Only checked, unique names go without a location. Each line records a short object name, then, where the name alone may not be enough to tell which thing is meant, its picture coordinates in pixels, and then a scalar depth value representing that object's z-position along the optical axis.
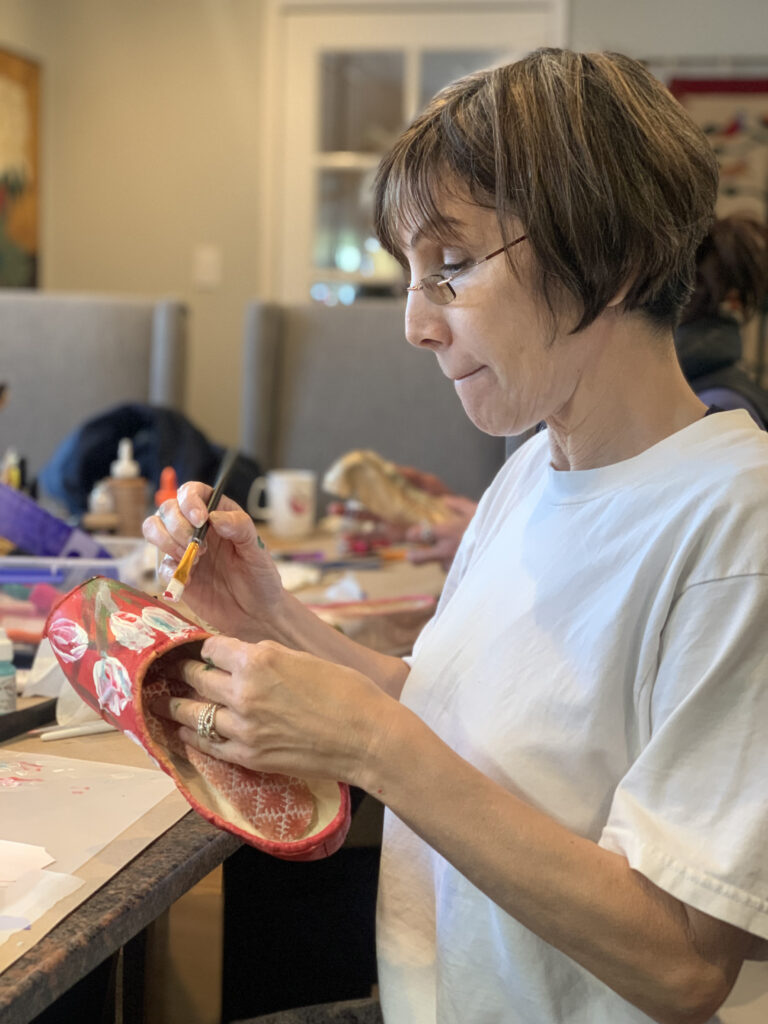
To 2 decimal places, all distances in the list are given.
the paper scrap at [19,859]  0.73
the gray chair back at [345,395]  2.66
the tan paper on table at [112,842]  0.66
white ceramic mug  2.12
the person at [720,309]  1.66
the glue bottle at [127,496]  1.90
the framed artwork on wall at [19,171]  3.97
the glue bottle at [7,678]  1.02
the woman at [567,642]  0.69
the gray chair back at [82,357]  2.74
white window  4.06
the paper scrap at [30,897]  0.67
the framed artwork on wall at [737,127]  3.94
